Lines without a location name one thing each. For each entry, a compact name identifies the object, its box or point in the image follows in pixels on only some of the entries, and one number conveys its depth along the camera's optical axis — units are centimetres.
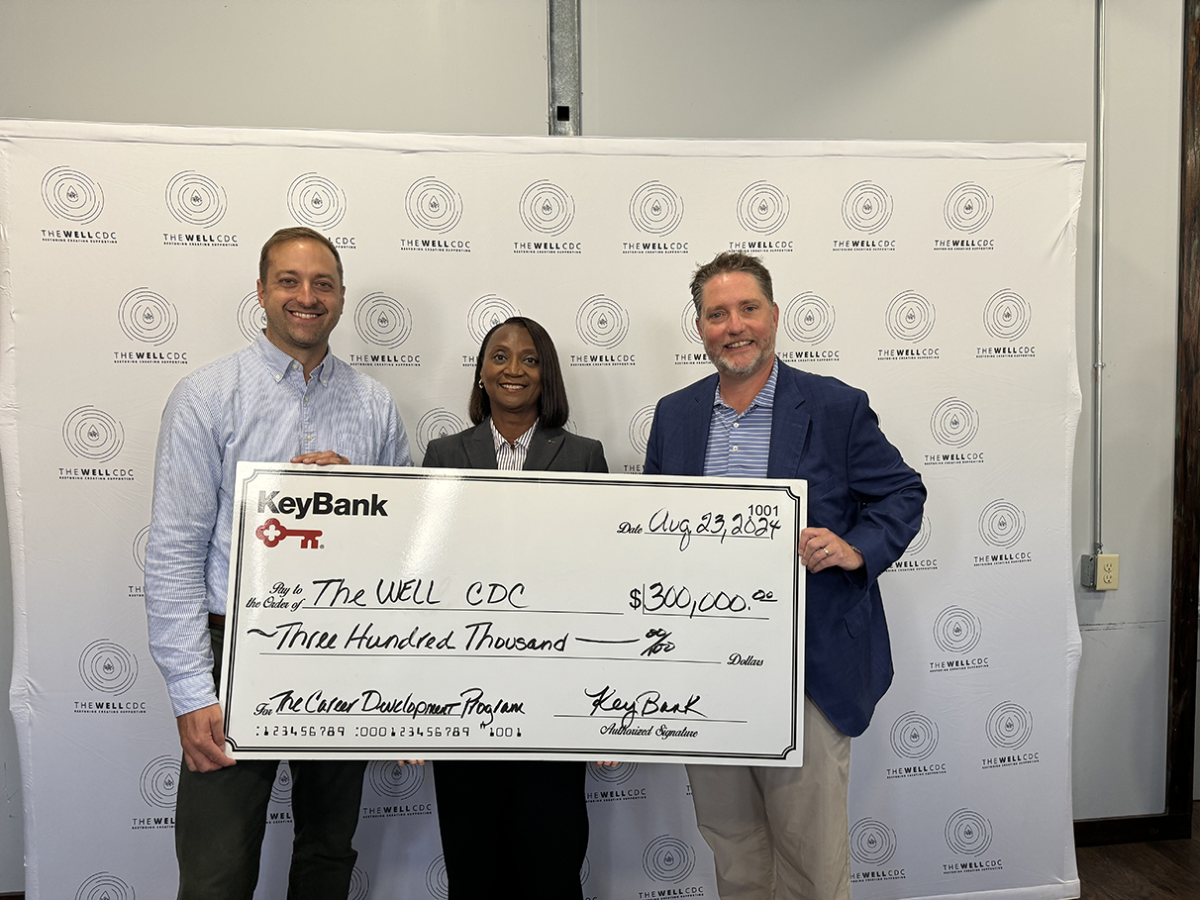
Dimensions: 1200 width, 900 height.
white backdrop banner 214
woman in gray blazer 179
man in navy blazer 160
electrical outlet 261
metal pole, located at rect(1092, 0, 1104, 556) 256
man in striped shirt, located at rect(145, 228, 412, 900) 154
